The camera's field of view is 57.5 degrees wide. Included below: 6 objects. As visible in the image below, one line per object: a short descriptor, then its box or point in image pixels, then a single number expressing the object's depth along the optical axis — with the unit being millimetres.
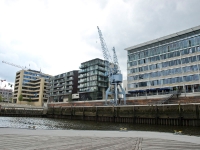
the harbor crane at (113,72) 79375
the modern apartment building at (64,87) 124562
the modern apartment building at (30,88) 150000
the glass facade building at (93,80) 110688
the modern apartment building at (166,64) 72625
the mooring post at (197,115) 37372
